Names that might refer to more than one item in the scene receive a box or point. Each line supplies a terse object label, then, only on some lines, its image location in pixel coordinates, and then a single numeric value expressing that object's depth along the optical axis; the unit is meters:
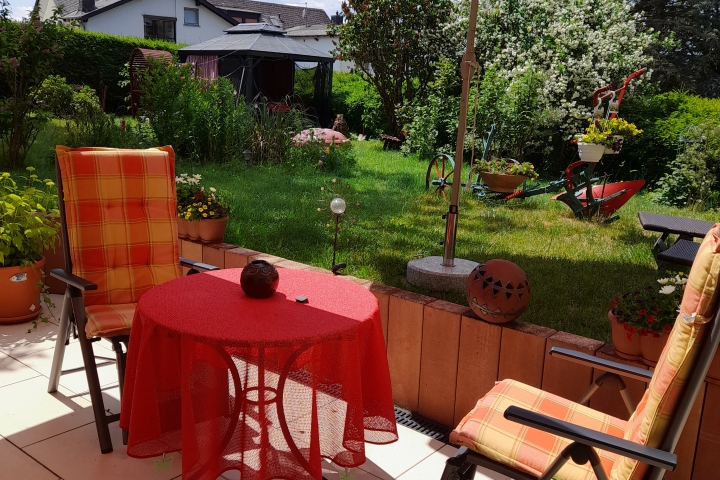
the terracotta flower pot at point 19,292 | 4.09
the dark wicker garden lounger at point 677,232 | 3.37
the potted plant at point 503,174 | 7.02
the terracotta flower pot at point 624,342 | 2.53
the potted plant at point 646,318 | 2.42
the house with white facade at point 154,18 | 27.89
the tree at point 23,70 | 7.61
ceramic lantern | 2.82
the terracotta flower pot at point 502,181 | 7.00
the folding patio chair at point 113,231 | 3.12
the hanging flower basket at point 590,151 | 6.43
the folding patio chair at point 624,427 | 1.65
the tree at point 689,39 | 19.05
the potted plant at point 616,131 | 6.36
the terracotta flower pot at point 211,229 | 4.17
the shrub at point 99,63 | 18.17
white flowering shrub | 10.06
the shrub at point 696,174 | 8.03
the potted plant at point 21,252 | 4.05
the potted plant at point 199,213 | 4.19
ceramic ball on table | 2.38
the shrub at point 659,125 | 9.10
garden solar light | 3.49
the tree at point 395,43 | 12.97
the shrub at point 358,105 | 14.45
